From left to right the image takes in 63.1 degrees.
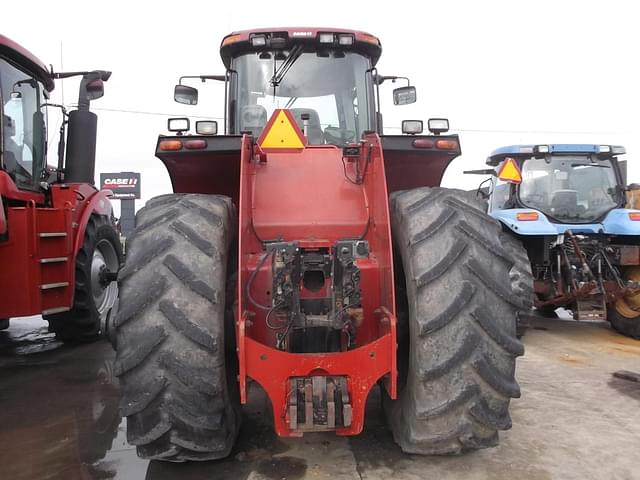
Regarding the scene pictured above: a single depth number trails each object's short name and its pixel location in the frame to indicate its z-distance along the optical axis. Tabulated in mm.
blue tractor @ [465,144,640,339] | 6578
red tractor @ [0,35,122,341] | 4492
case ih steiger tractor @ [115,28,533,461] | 2494
